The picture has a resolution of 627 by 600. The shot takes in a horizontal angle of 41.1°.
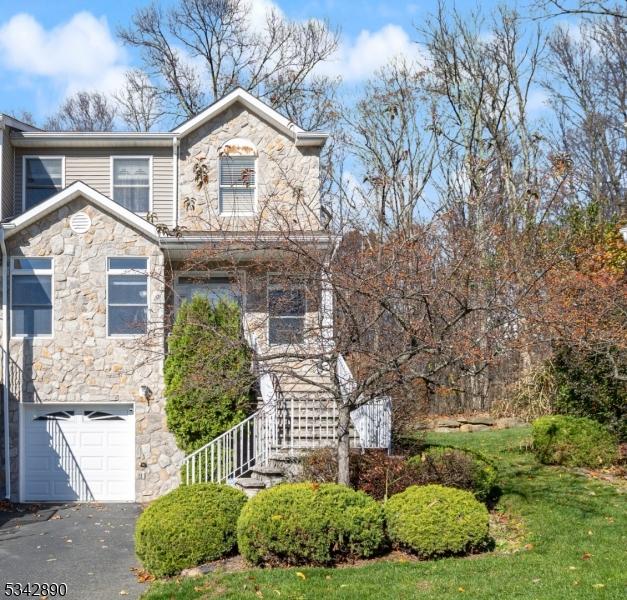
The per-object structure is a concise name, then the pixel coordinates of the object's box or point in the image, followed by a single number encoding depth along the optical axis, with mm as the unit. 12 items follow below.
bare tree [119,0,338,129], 29453
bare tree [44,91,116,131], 35156
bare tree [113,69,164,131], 32094
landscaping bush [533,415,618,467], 14539
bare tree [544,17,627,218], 28000
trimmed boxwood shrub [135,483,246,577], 10117
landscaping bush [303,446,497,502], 11914
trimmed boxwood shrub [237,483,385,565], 9695
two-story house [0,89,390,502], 16875
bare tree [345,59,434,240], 28438
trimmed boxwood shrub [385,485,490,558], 9852
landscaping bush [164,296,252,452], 15648
